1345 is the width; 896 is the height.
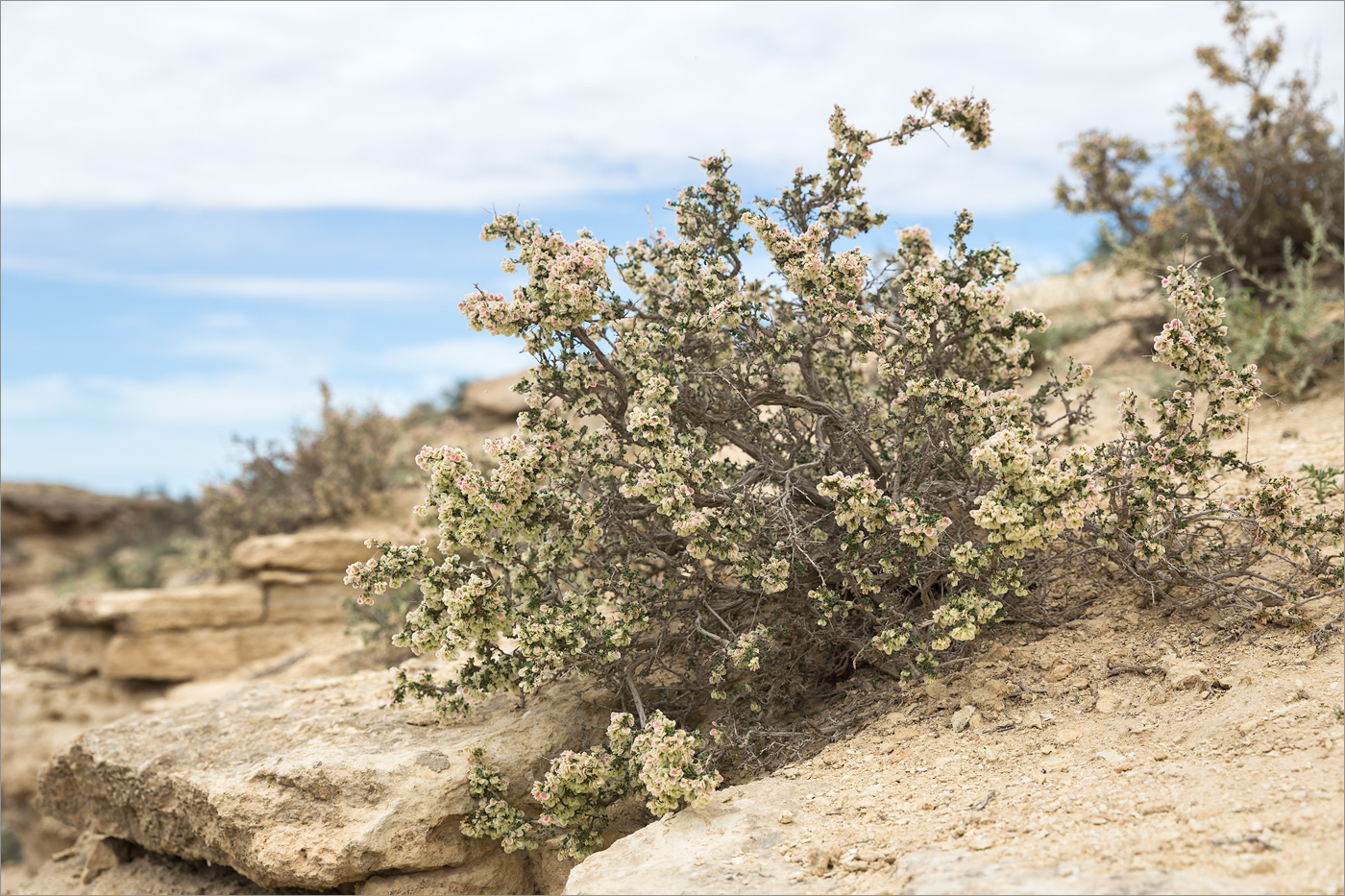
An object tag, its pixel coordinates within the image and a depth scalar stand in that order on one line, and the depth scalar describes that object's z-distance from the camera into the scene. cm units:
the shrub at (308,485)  1345
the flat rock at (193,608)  1246
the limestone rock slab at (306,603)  1241
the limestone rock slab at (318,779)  528
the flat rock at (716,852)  378
